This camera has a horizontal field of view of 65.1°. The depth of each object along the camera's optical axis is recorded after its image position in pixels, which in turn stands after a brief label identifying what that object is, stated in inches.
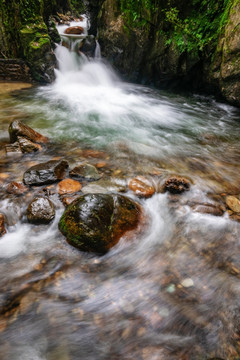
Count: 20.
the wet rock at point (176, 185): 116.0
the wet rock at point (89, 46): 432.5
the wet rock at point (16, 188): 103.3
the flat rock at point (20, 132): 144.5
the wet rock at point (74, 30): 529.4
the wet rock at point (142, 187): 113.0
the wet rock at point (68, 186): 106.7
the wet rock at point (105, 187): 110.3
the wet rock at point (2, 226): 83.2
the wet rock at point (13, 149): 139.3
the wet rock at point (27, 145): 141.9
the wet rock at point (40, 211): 89.7
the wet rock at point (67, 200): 98.7
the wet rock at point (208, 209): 103.6
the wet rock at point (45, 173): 109.3
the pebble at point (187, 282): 70.7
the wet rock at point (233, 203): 105.2
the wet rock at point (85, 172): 119.3
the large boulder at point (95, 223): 78.8
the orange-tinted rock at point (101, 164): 134.3
